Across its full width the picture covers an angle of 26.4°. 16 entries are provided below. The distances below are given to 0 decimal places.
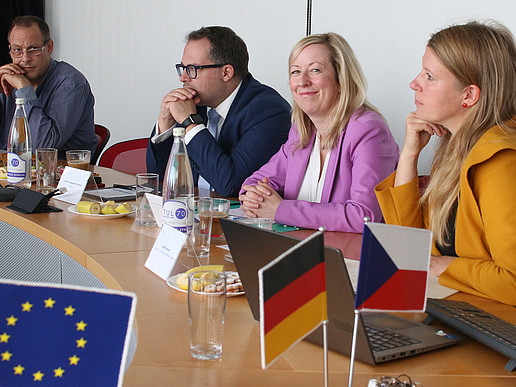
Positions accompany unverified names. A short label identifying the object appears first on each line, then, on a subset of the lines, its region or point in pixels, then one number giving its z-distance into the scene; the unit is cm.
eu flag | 121
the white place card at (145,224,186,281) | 219
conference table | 176
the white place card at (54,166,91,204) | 290
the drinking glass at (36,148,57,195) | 309
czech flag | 147
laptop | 174
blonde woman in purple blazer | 276
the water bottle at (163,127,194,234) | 258
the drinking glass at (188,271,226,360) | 187
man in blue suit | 314
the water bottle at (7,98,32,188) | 315
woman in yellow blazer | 222
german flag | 125
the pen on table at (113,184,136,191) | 309
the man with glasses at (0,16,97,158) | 380
